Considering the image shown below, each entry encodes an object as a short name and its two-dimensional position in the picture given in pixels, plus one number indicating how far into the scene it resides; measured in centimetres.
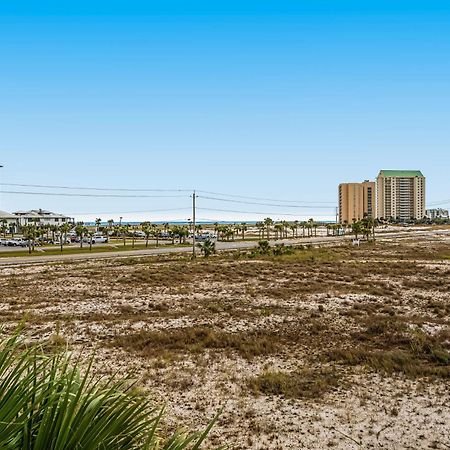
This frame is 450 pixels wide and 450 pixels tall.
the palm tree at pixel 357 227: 9744
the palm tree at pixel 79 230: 8219
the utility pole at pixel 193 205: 6488
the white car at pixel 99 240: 9928
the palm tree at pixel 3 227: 10211
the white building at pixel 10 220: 11820
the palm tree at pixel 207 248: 5788
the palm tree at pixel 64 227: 8425
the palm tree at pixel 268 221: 12344
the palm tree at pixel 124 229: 9828
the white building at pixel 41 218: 14365
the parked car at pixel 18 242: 8494
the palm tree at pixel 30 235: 7019
